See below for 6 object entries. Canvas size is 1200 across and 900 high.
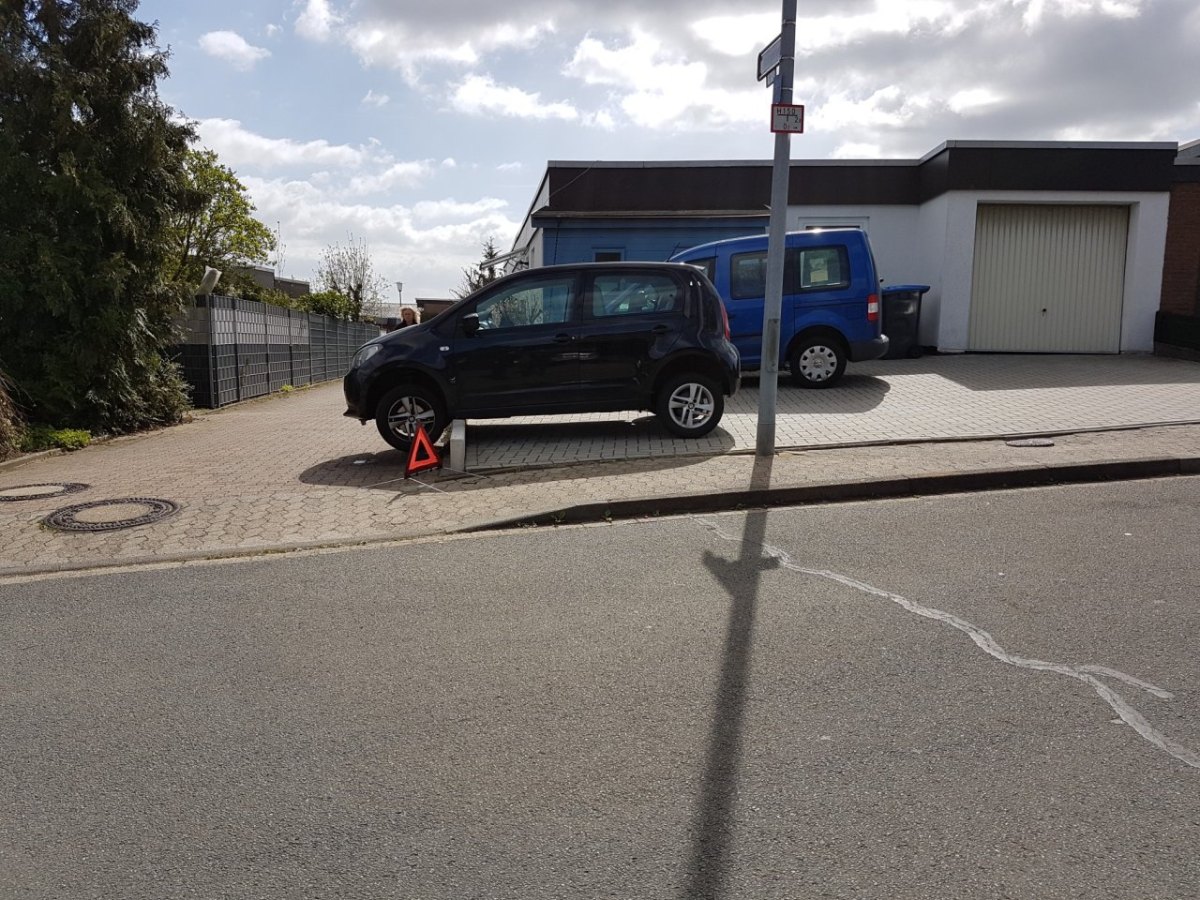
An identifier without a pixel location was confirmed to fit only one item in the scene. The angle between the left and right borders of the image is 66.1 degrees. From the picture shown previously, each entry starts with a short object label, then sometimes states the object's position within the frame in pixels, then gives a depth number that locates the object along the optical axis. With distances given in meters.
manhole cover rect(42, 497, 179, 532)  7.03
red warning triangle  8.57
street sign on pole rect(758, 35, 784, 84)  8.11
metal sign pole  8.09
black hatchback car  9.14
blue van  12.76
